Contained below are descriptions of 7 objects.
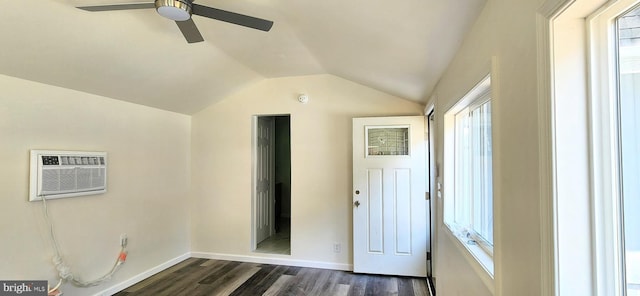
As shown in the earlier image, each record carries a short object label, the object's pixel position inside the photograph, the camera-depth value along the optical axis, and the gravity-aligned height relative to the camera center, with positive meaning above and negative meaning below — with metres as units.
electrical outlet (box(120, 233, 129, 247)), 3.12 -0.91
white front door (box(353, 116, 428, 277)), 3.40 -0.51
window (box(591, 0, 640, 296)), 0.73 +0.03
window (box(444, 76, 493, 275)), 1.60 -0.14
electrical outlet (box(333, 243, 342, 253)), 3.71 -1.20
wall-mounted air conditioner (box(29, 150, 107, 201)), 2.34 -0.16
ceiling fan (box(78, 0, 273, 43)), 1.53 +0.80
